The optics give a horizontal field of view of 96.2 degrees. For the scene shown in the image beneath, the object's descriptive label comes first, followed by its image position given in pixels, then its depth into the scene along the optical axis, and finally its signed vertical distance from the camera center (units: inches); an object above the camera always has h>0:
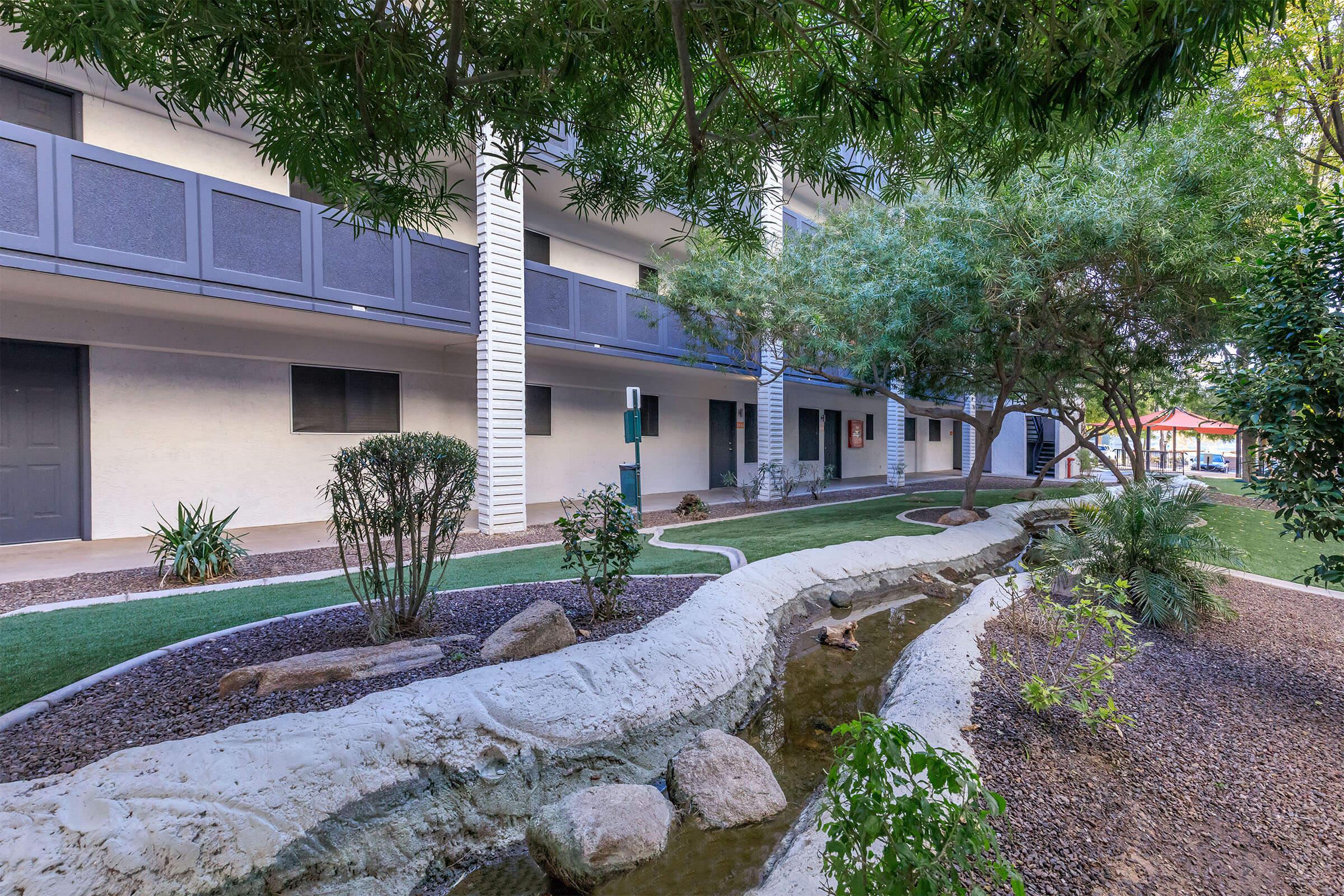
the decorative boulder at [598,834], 108.0 -72.3
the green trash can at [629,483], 431.2 -26.7
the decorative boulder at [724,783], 124.7 -72.8
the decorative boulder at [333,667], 137.1 -52.3
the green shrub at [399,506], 165.3 -16.4
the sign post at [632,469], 384.5 -16.0
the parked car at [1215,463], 1115.3 -45.1
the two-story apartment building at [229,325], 262.5 +73.1
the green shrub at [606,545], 195.0 -32.1
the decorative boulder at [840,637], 216.2 -70.2
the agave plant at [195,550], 255.1 -42.6
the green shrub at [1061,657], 130.7 -56.5
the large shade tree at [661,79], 87.6 +64.7
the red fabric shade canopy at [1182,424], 849.5 +25.7
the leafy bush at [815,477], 611.8 -38.2
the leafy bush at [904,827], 64.6 -43.0
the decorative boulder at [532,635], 156.6 -50.7
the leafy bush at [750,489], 545.3 -41.4
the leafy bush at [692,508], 459.8 -48.3
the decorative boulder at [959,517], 428.1 -53.7
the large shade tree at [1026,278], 270.8 +90.1
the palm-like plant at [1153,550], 212.2 -42.4
